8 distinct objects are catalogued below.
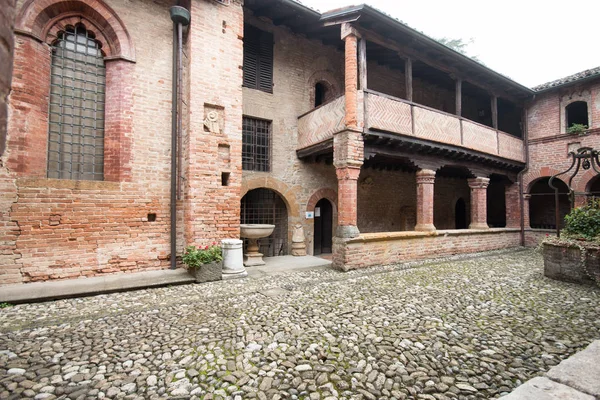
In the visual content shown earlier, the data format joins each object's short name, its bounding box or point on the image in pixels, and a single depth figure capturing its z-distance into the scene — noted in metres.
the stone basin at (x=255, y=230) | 7.25
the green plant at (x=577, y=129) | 10.59
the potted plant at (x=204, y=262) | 5.70
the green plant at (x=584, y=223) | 5.98
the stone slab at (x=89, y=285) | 4.46
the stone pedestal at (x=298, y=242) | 8.88
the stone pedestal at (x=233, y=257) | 6.20
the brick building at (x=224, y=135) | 5.32
